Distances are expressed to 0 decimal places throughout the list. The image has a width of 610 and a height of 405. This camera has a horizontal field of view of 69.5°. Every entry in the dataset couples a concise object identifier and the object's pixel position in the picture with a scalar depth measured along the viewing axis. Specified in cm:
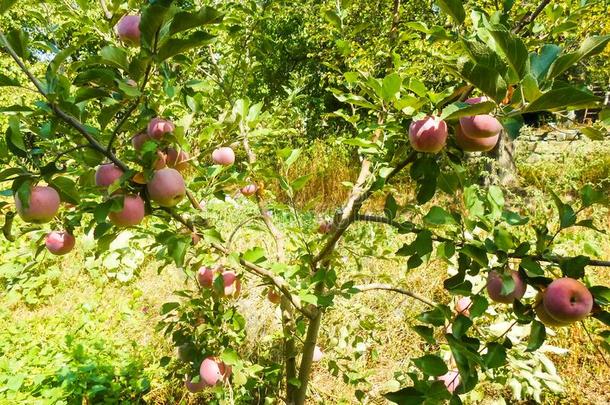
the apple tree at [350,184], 56
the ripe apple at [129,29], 94
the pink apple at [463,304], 115
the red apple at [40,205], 68
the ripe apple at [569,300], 62
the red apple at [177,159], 82
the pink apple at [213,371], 122
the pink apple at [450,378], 98
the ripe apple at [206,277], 117
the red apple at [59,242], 93
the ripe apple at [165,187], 70
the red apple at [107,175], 71
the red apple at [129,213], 69
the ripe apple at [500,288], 69
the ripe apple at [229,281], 114
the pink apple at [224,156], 133
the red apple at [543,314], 68
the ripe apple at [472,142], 66
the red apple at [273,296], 135
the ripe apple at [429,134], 65
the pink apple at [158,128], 78
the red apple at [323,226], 141
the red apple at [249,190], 144
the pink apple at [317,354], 150
